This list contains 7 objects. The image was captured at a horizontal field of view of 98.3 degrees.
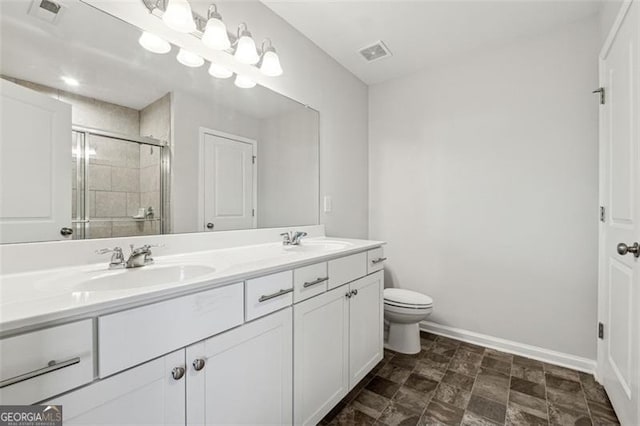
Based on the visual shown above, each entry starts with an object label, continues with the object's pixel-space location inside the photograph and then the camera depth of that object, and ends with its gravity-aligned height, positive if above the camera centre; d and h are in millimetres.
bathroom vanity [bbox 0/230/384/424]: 602 -368
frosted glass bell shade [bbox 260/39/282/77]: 1667 +916
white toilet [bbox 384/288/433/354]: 2018 -788
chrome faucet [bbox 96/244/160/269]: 1045 -176
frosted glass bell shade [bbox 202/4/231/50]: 1368 +907
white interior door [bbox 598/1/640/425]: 1212 -31
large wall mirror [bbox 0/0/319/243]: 947 +331
